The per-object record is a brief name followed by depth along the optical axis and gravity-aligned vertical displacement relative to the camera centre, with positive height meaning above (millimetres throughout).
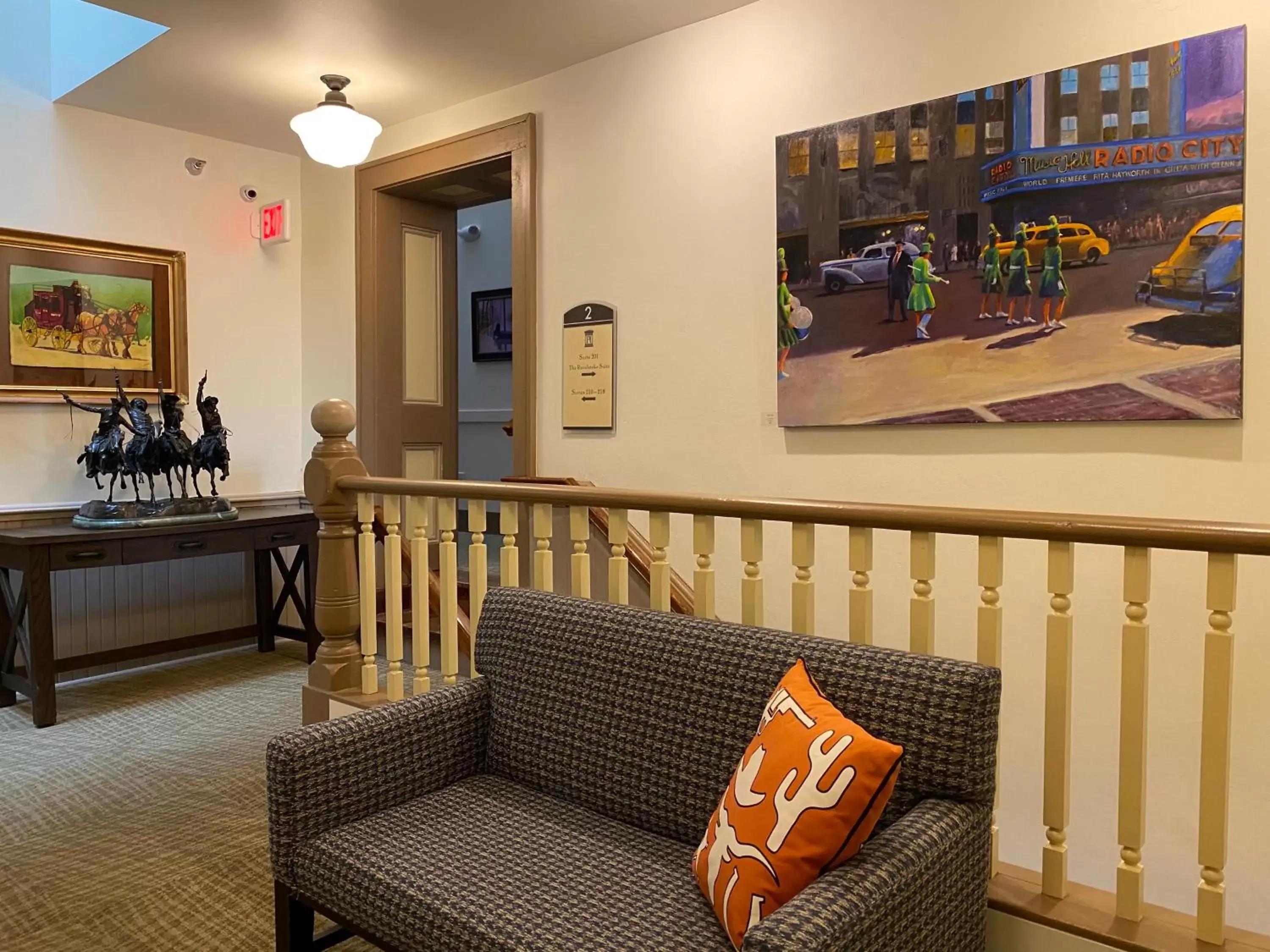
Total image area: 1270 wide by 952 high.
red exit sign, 4895 +1085
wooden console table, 3838 -564
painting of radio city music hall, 2418 +508
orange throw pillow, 1411 -592
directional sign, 3785 +248
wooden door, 4770 +462
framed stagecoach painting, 4223 +531
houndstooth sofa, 1474 -695
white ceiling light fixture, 3723 +1192
